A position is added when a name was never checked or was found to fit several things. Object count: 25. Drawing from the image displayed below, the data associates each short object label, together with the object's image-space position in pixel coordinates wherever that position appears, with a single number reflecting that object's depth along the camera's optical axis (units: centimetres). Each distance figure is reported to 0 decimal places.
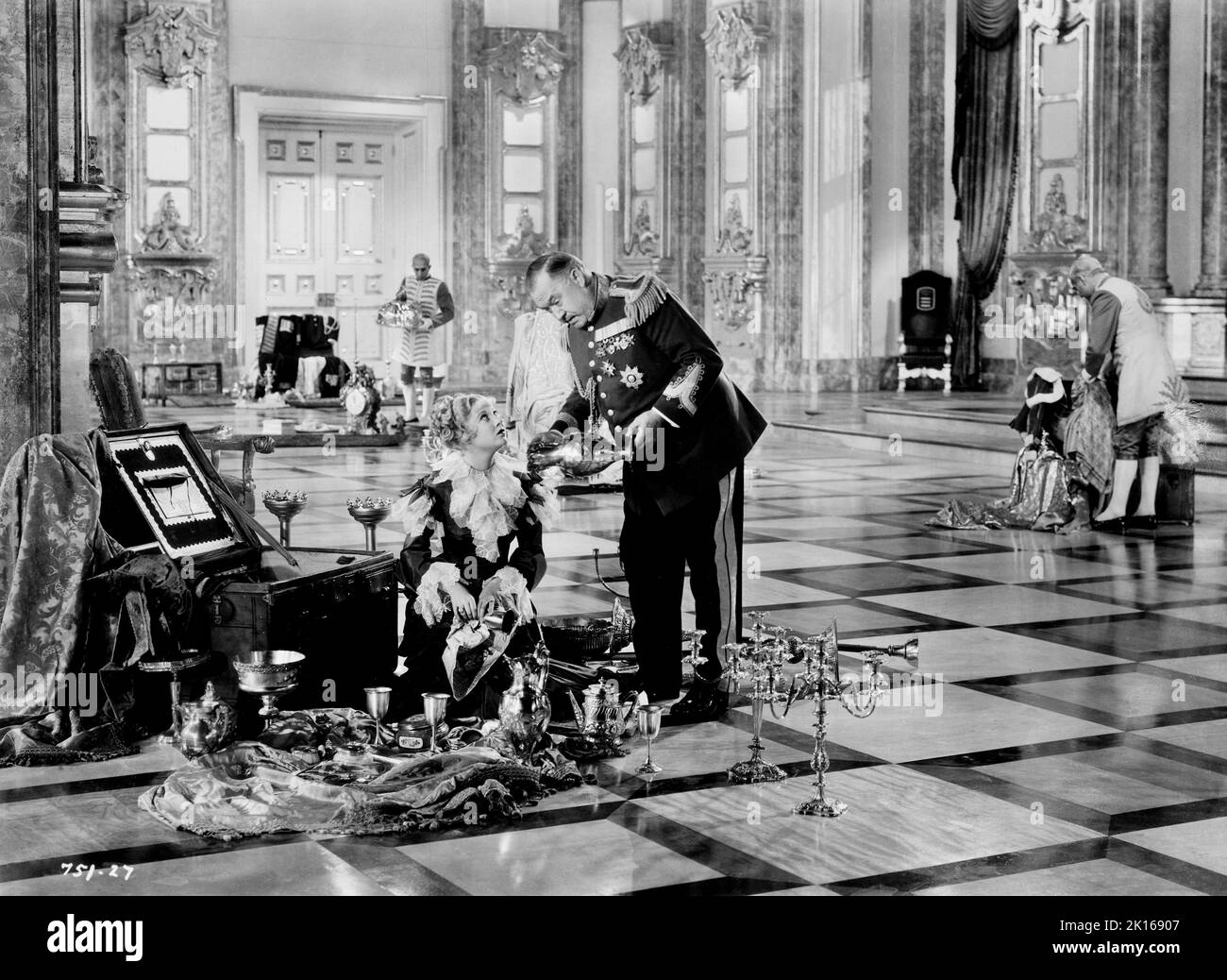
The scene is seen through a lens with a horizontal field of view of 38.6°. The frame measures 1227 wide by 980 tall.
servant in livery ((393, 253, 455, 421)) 1435
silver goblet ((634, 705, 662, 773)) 422
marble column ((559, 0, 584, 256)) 2033
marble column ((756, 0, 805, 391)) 1916
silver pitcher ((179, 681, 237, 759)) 424
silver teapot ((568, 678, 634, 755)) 456
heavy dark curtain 1802
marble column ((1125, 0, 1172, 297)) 1535
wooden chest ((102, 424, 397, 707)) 479
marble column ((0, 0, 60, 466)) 515
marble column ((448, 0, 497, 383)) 1992
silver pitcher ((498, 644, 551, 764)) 439
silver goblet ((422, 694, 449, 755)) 429
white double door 1947
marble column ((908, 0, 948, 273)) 1923
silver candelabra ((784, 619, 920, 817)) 405
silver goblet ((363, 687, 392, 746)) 429
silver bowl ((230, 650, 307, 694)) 440
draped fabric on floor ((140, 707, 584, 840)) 390
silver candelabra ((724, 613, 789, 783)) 434
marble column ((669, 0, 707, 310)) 2023
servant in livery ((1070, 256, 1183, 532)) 903
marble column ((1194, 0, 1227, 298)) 1502
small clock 1408
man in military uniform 490
